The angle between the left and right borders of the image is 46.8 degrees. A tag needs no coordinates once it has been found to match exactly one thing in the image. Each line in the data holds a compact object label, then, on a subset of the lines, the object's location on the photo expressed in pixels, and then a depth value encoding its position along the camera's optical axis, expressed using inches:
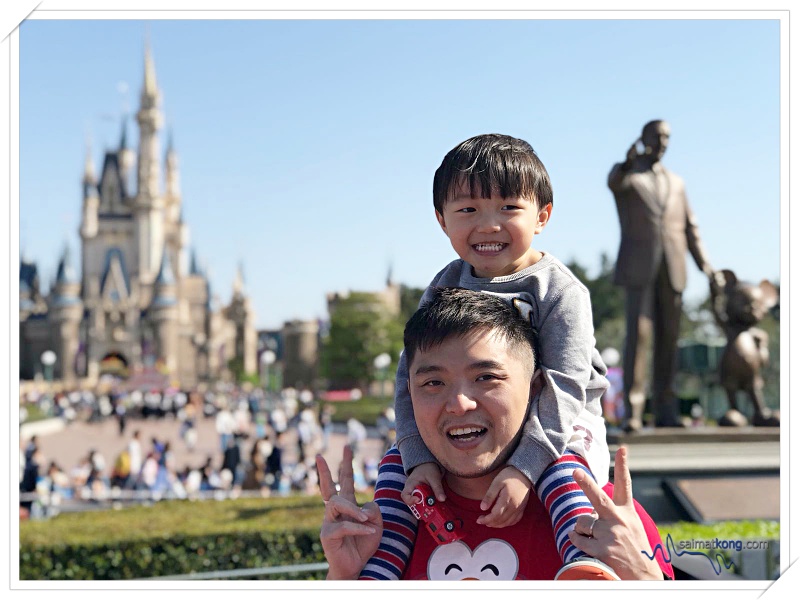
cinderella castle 2918.3
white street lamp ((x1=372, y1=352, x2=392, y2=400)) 1118.7
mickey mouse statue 332.8
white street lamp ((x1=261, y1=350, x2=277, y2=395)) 1818.7
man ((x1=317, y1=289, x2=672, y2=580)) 81.4
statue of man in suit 307.0
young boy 80.0
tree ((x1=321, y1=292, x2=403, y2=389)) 2107.5
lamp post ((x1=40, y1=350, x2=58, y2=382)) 2726.4
